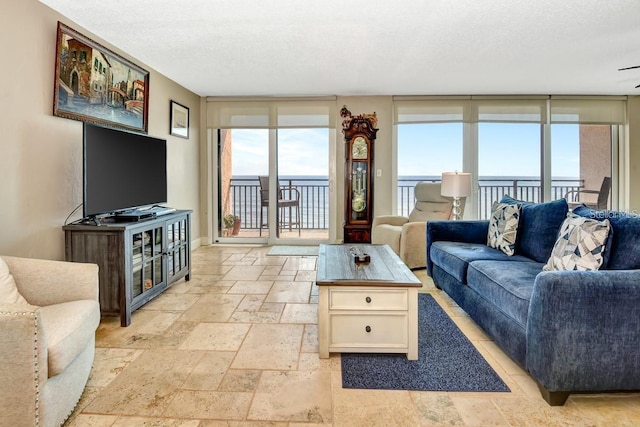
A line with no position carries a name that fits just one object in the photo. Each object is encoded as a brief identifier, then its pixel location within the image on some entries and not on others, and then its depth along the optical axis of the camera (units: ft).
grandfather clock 17.20
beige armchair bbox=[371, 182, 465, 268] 13.33
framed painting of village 9.18
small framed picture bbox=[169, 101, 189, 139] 15.48
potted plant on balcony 19.75
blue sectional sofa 5.16
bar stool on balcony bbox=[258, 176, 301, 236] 19.53
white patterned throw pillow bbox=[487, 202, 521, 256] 9.55
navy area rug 6.00
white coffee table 6.82
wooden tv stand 8.49
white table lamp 13.83
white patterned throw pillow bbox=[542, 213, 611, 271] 6.26
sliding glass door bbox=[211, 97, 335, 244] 18.39
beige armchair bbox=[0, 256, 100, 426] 4.23
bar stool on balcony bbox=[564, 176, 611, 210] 18.08
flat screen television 8.45
